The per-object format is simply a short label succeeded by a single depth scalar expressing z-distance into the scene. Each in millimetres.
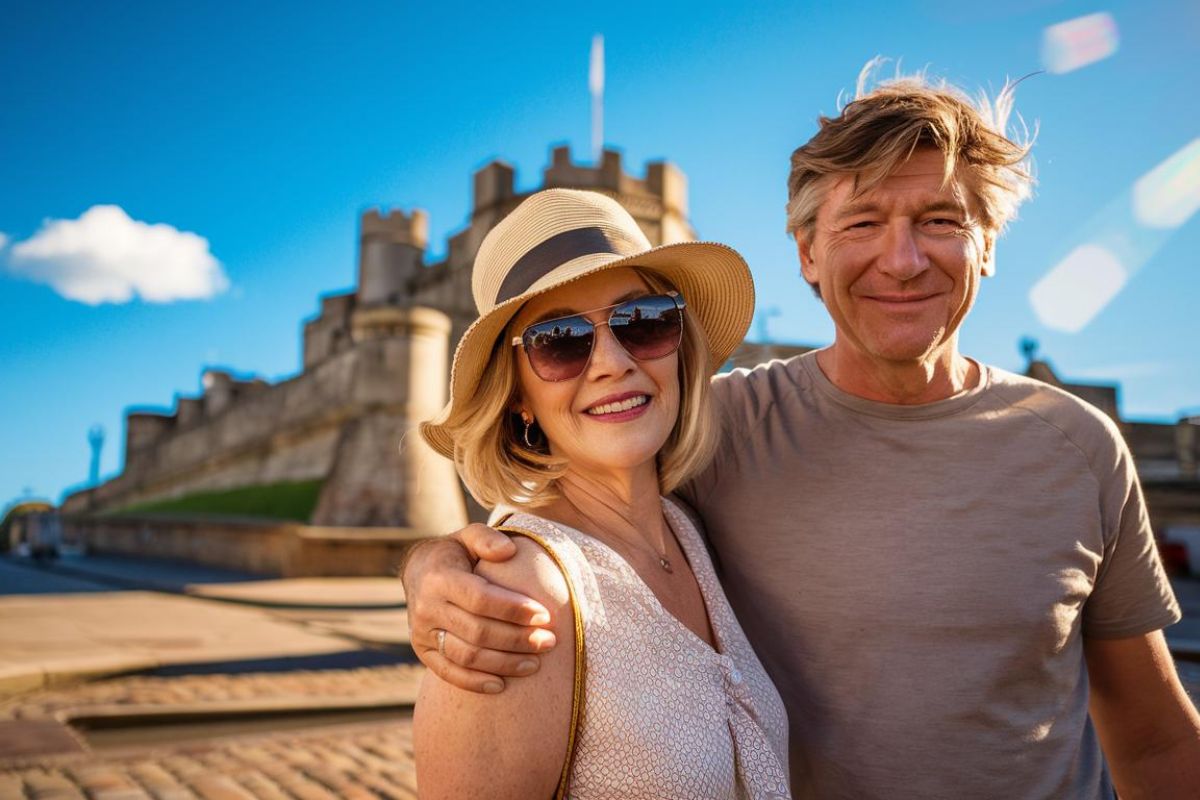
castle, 18484
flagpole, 36500
